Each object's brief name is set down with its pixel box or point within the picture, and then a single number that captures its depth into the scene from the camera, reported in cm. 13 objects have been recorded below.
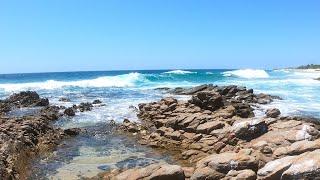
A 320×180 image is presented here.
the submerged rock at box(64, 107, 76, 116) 1879
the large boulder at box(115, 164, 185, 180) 803
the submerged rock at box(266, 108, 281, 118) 1649
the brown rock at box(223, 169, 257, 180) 749
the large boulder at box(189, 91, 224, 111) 1739
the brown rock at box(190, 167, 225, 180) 794
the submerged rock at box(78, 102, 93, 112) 2056
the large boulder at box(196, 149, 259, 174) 801
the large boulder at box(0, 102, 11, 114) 2059
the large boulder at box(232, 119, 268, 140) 1168
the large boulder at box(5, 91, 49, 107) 2294
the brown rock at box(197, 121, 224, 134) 1271
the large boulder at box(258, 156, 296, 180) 727
